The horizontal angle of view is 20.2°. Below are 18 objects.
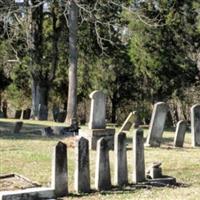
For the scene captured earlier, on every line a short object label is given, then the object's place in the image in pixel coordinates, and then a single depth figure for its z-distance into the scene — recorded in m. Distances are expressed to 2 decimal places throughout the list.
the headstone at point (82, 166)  9.33
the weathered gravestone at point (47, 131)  19.70
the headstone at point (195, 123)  17.31
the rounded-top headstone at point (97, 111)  15.91
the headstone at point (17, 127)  20.86
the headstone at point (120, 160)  9.88
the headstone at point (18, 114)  41.49
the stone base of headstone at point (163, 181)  9.91
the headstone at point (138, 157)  10.09
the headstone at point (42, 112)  31.37
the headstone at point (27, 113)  40.15
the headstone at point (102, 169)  9.55
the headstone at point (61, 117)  32.50
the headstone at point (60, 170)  8.98
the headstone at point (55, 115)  33.12
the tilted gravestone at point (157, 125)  16.66
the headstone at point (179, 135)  16.88
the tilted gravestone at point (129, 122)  19.62
